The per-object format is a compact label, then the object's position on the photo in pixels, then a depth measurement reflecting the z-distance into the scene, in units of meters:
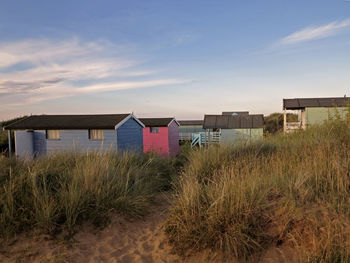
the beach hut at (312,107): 26.27
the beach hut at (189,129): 45.57
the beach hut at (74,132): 18.92
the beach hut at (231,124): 31.77
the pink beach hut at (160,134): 27.12
